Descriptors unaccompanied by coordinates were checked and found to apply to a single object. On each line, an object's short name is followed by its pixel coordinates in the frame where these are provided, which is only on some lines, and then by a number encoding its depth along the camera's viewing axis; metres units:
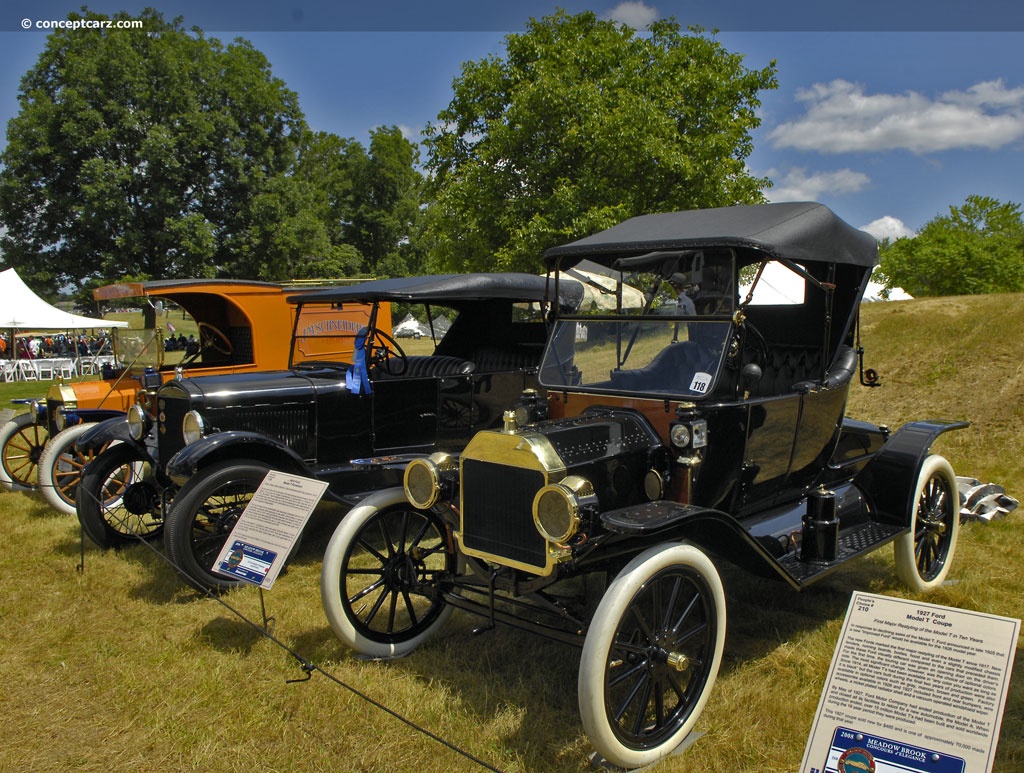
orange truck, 6.81
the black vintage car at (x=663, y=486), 3.00
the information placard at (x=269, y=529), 3.74
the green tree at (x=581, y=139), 14.35
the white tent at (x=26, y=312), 14.80
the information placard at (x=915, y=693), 1.95
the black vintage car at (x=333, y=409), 4.77
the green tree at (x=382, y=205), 36.19
